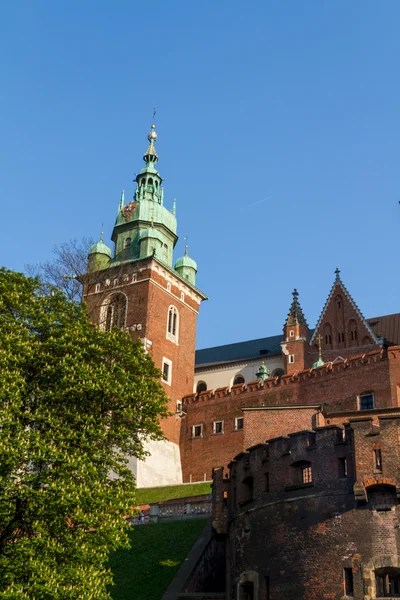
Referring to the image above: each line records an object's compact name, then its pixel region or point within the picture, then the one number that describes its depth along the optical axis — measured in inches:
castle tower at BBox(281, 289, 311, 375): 2839.6
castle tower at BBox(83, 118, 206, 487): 2630.4
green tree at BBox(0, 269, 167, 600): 1053.8
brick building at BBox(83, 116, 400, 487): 2338.8
